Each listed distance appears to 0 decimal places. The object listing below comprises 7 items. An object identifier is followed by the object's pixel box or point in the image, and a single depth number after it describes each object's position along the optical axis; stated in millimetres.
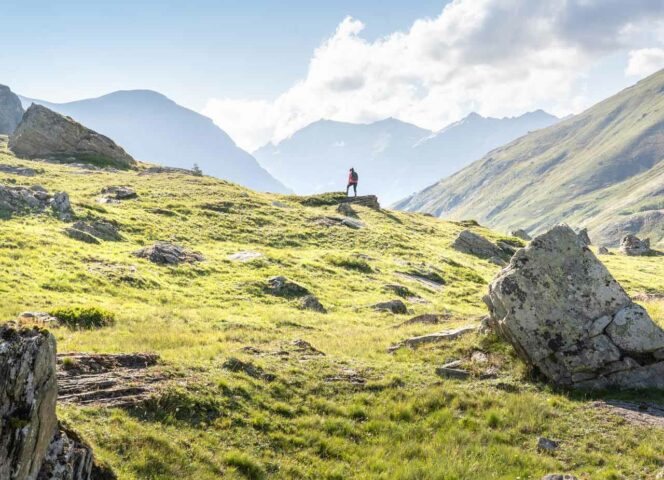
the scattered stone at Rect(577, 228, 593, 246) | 100775
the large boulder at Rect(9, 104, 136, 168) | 90812
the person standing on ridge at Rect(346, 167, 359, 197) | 71831
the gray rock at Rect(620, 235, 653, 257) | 91750
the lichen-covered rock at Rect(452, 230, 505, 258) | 67500
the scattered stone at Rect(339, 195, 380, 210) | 85938
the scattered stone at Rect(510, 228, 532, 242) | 104725
